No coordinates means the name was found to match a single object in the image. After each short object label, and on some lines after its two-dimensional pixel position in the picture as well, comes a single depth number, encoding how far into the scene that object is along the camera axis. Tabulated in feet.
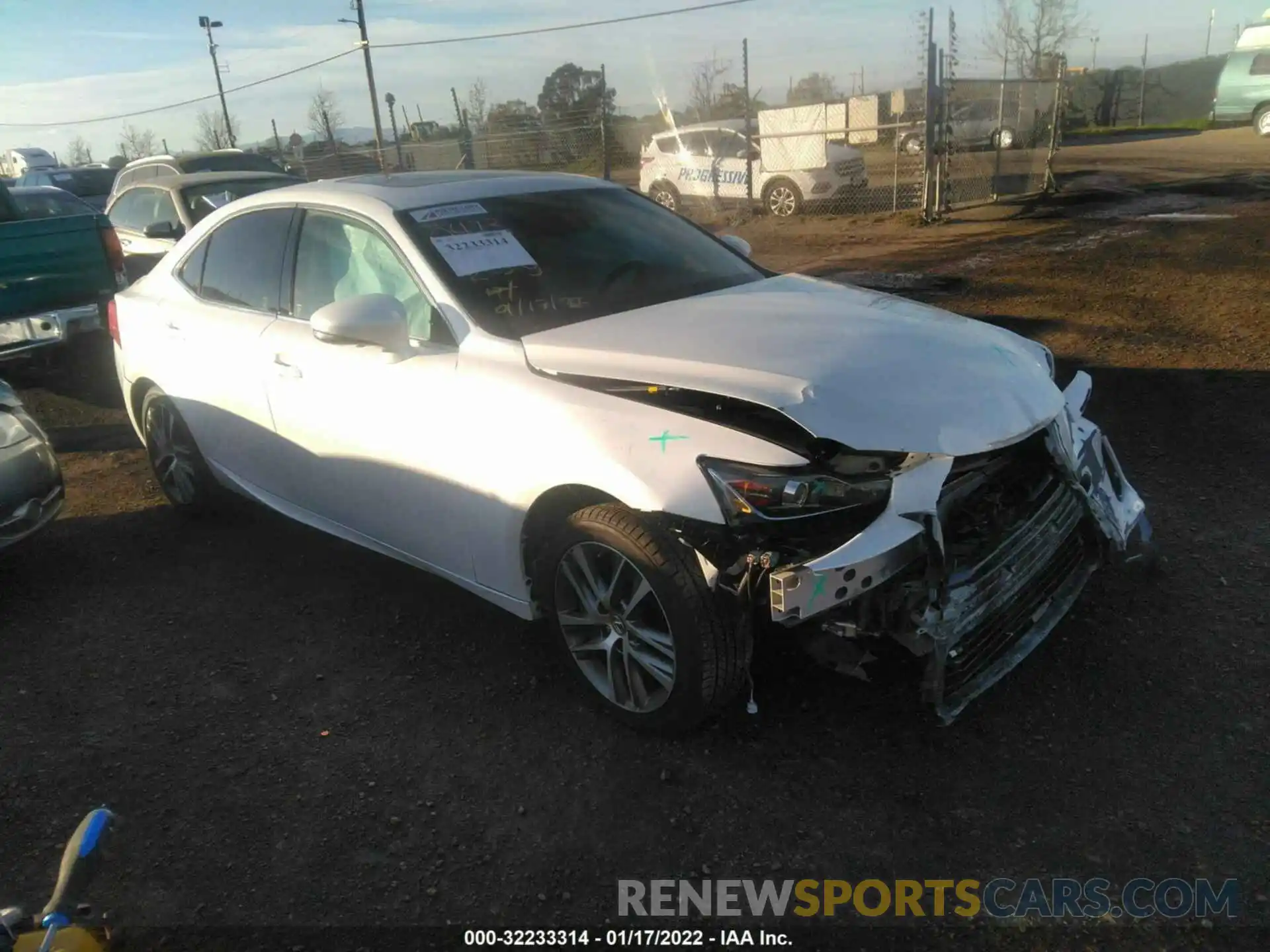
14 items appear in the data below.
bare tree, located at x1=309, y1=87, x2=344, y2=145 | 79.22
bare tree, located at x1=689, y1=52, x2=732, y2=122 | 79.25
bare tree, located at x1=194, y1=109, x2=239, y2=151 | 117.29
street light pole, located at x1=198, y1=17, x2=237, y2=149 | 116.98
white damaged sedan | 8.55
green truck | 23.27
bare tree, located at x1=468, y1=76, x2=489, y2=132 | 88.34
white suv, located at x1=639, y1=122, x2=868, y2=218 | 48.73
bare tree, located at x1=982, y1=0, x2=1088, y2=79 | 103.75
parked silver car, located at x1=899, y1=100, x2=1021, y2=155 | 43.16
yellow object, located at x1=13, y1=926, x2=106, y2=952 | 4.90
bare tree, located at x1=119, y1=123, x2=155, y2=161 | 153.38
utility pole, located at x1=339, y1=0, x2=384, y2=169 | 77.51
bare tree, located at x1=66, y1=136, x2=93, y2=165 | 160.87
